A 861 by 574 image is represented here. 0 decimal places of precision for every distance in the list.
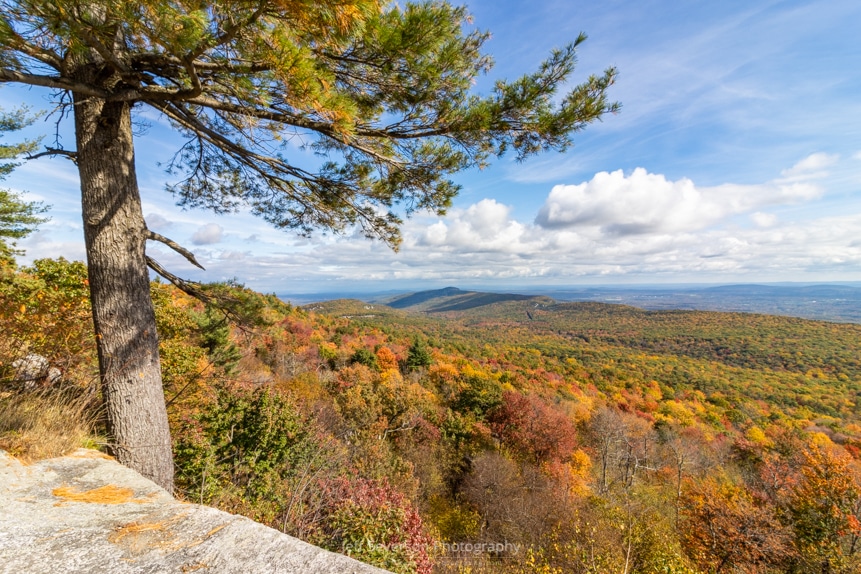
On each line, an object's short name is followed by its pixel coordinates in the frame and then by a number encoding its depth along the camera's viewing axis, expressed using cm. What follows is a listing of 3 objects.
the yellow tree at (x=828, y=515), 946
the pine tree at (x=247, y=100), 201
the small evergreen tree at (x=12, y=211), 1023
